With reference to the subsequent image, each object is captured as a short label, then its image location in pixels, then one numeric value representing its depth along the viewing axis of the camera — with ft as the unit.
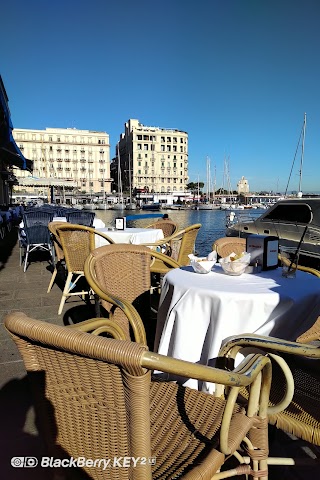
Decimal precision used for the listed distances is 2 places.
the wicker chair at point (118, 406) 2.02
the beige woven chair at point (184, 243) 11.12
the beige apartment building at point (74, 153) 253.03
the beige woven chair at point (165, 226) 15.98
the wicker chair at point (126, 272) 6.30
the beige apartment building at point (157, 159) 272.10
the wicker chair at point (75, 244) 10.46
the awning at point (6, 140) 26.79
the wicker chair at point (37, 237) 17.31
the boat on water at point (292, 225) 16.90
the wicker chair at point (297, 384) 3.45
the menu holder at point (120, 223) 14.56
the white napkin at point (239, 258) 5.86
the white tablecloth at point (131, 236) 13.67
